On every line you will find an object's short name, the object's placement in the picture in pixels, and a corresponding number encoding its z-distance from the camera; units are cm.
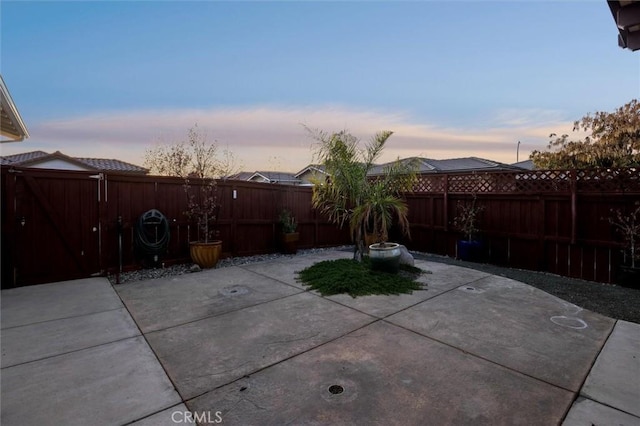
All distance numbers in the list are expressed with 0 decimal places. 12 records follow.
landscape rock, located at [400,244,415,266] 541
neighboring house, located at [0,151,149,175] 1477
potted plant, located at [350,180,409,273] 476
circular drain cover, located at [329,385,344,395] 192
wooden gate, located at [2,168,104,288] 429
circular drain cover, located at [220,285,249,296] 407
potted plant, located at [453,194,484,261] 635
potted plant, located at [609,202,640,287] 441
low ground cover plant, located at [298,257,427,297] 407
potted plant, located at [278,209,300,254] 704
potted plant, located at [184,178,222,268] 553
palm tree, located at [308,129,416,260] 509
